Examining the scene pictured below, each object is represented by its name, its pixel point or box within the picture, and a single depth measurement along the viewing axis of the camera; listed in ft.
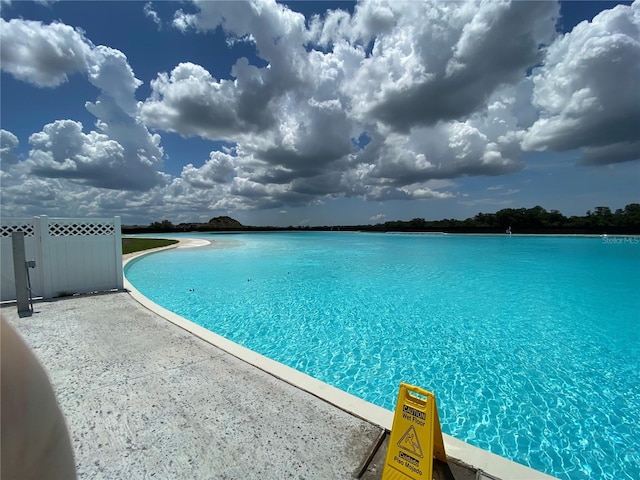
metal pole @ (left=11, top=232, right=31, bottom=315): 18.17
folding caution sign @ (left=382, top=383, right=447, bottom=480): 6.38
